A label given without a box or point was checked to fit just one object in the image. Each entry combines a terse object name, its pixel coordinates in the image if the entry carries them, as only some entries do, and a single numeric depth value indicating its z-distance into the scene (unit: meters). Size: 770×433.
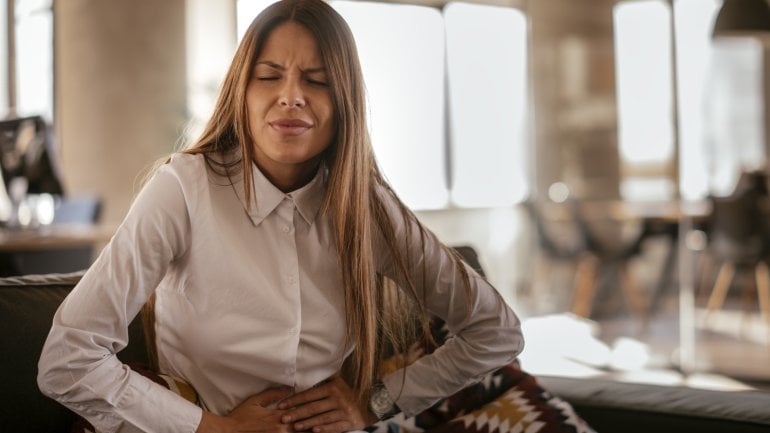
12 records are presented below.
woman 1.25
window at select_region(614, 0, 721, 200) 7.03
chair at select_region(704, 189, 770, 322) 5.35
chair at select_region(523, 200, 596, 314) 6.51
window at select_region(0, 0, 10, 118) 8.06
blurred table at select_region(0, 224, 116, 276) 3.62
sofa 1.36
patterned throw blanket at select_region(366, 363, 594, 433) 1.58
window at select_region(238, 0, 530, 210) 7.46
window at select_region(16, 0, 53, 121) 7.21
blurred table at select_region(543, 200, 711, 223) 5.57
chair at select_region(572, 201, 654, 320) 6.29
